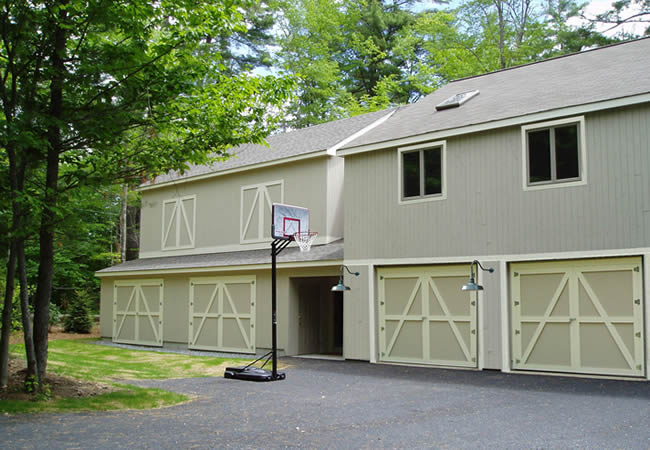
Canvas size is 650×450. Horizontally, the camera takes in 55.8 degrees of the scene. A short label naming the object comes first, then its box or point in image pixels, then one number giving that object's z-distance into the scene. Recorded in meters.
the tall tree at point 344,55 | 30.22
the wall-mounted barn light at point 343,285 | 12.69
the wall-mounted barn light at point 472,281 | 10.95
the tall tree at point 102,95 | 8.02
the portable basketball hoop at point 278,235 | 10.79
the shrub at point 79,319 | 23.58
